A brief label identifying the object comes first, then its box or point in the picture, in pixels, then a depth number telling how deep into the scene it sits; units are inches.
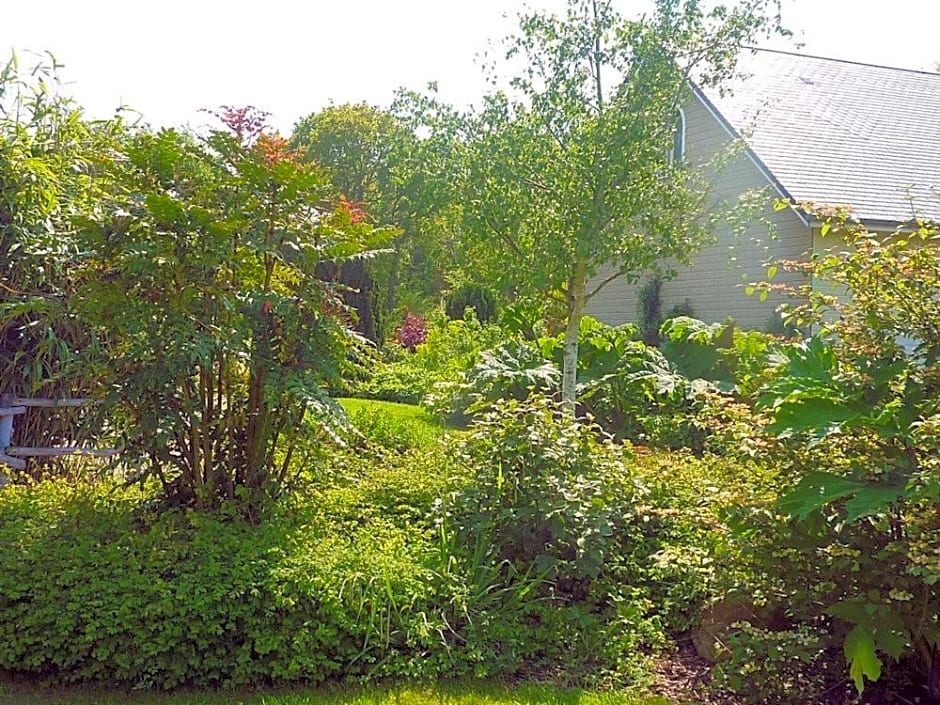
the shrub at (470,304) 721.9
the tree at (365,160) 920.3
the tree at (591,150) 274.2
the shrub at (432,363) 454.4
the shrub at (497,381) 336.5
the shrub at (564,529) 150.7
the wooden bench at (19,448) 203.3
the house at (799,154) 445.1
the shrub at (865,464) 119.0
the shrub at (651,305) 539.8
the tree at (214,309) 155.6
